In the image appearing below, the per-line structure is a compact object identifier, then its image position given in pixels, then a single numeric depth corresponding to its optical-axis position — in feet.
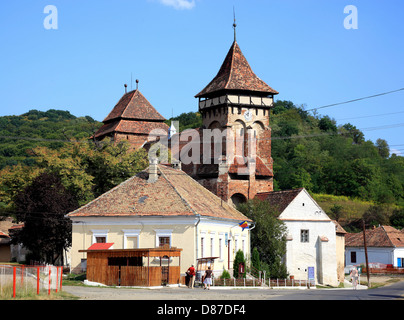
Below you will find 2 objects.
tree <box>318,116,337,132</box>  499.92
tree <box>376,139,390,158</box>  499.10
